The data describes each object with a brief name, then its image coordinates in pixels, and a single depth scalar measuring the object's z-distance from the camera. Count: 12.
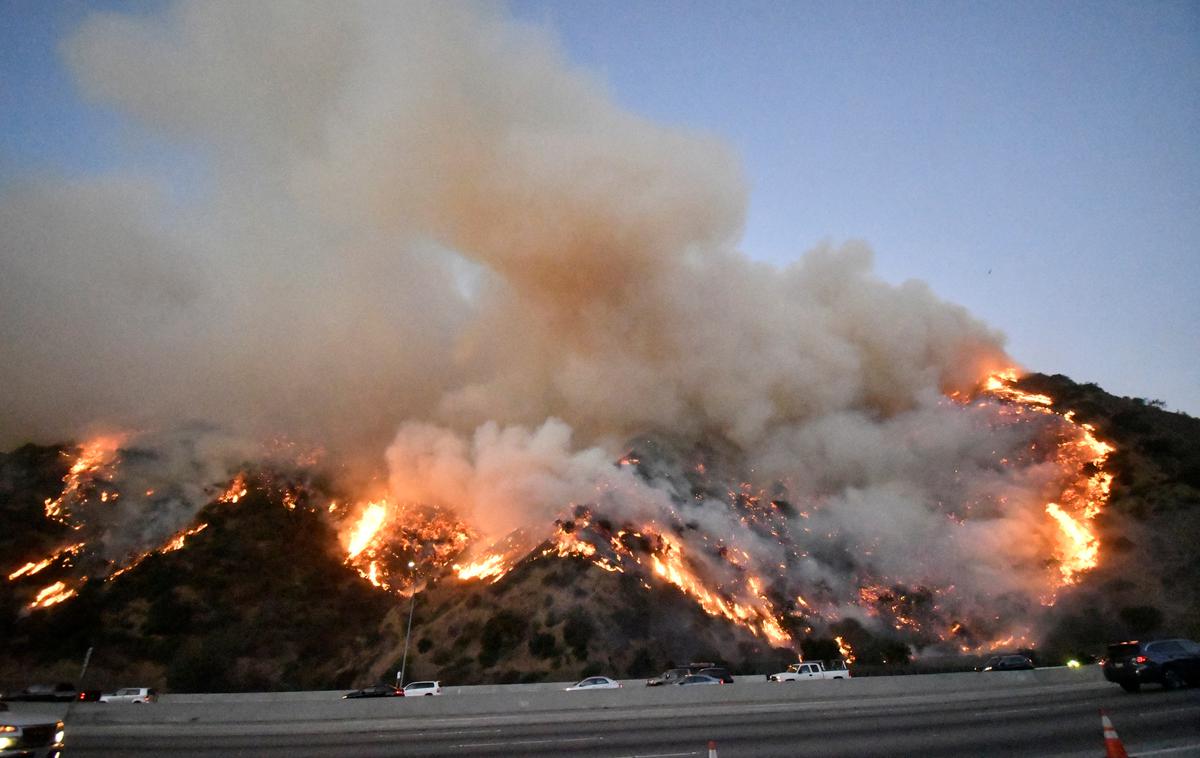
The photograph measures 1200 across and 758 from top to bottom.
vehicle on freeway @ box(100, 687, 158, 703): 49.09
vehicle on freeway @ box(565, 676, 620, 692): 43.14
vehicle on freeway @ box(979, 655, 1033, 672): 44.28
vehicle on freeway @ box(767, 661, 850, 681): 43.81
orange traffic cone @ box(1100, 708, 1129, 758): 8.45
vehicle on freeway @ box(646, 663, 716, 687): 42.71
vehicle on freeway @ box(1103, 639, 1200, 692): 23.11
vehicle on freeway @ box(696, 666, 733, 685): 40.34
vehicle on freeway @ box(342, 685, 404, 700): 46.50
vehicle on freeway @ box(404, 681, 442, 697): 47.41
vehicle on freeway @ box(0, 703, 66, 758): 13.27
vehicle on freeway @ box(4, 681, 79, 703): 44.88
